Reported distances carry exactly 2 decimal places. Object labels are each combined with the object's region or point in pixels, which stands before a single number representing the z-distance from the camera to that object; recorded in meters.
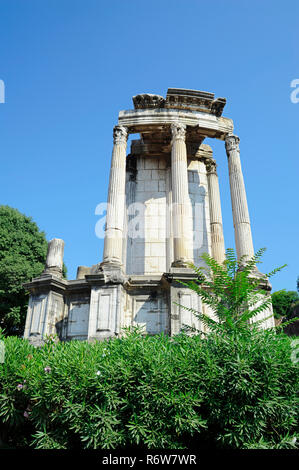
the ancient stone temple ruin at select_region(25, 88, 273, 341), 11.41
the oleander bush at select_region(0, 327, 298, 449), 4.96
